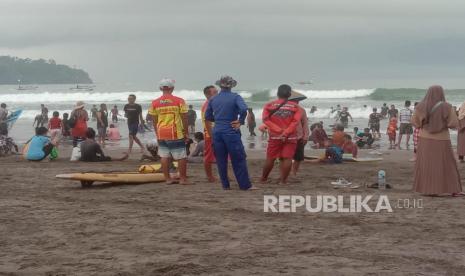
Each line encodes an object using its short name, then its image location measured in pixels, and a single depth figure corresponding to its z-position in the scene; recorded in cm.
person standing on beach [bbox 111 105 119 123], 3424
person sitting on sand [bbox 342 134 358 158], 1537
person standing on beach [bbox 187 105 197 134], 2719
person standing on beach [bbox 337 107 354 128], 3117
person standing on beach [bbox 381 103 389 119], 3356
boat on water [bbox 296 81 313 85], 10001
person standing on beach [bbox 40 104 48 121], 3012
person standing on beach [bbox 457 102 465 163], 1443
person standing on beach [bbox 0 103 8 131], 1870
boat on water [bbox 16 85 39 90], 11524
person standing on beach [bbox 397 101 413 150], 2005
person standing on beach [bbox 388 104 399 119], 2588
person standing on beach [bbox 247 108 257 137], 2617
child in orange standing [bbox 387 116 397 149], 2127
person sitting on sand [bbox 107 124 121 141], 2472
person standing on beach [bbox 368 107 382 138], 2572
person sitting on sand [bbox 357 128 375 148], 2061
